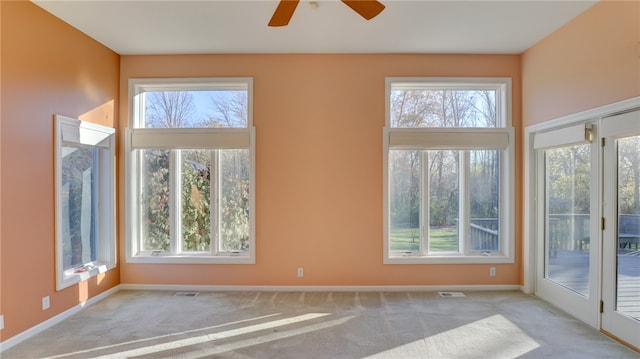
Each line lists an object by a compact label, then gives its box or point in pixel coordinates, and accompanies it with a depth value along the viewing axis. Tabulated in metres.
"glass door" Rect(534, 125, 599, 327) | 3.31
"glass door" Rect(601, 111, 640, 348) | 2.87
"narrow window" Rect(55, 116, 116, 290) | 3.49
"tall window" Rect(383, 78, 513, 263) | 4.48
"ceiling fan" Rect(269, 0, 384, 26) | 2.34
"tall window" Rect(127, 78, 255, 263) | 4.48
